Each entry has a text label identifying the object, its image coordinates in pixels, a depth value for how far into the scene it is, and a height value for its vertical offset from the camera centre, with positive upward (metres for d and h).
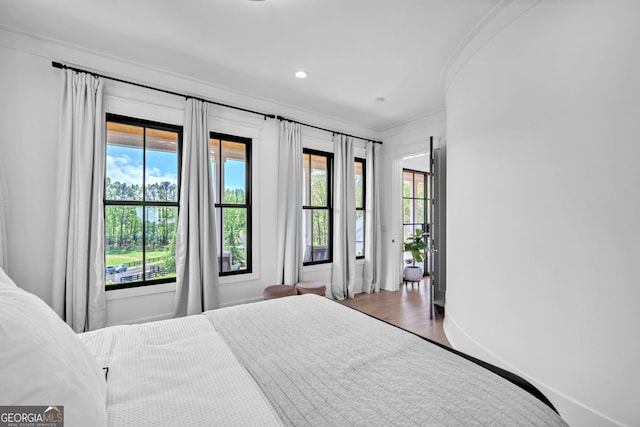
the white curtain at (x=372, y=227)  4.79 -0.11
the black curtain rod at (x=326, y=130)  3.87 +1.38
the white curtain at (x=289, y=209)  3.77 +0.14
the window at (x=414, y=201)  6.26 +0.44
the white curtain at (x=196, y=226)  3.03 -0.08
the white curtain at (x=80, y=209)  2.46 +0.08
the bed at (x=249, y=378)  0.68 -0.58
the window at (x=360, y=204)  4.90 +0.28
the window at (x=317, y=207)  4.34 +0.19
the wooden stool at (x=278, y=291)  3.30 -0.86
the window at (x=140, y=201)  2.87 +0.18
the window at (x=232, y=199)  3.49 +0.26
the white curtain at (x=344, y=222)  4.38 -0.03
